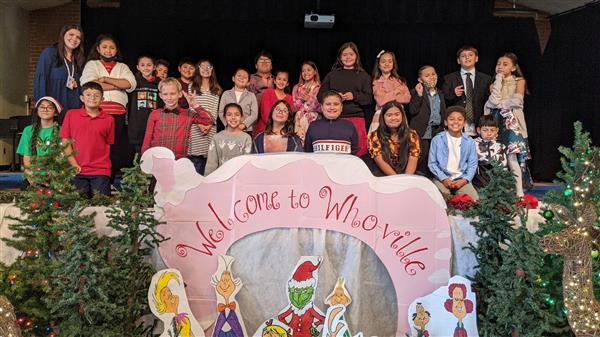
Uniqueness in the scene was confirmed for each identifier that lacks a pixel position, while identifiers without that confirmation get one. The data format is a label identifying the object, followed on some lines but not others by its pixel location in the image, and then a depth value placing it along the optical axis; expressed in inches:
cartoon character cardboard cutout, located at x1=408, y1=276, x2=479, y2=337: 130.4
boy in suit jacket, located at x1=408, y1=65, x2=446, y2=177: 250.5
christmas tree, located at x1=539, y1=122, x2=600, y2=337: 129.6
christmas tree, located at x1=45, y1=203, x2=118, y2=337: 122.2
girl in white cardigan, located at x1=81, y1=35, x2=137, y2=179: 220.7
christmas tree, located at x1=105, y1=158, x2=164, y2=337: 130.8
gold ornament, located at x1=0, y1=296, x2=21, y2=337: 111.5
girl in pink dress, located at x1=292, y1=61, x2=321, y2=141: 253.1
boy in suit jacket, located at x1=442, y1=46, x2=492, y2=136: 257.3
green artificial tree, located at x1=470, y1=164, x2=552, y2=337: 124.1
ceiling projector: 373.4
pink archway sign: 140.9
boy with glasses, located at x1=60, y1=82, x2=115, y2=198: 185.5
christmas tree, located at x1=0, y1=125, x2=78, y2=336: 128.3
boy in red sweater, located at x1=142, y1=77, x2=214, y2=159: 198.5
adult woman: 222.4
